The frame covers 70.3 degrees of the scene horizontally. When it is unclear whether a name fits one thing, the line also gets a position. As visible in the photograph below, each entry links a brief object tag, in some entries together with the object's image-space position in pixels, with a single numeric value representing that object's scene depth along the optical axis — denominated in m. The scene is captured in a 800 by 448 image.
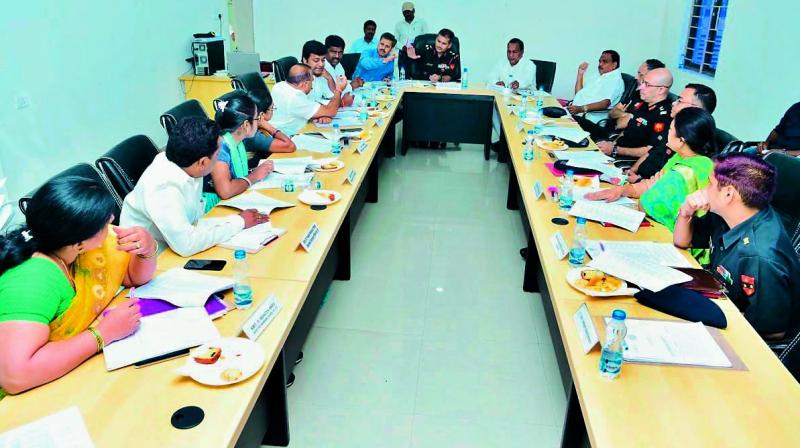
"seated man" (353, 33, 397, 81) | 5.96
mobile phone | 1.94
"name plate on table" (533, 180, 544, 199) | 2.81
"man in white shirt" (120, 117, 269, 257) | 2.00
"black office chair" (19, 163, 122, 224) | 2.01
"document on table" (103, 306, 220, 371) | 1.45
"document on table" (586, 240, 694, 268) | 2.08
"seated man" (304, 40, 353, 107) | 4.51
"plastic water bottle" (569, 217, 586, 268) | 2.07
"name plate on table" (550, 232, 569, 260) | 2.13
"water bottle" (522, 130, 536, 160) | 3.44
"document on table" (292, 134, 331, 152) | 3.48
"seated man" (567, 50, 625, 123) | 5.59
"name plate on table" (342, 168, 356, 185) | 2.92
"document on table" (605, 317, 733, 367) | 1.52
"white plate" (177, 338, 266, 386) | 1.39
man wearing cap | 7.36
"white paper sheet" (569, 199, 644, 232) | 2.42
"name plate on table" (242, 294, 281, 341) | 1.58
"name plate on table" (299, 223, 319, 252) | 2.14
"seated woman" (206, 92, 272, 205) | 2.62
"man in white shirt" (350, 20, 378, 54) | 6.62
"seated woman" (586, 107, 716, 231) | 2.44
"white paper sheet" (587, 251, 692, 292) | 1.87
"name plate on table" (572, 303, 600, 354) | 1.56
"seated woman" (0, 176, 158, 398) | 1.30
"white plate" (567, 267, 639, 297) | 1.82
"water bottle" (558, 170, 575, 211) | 2.64
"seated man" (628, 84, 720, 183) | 3.00
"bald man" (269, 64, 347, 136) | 4.01
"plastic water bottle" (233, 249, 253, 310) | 1.72
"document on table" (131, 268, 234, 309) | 1.70
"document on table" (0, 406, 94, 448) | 1.17
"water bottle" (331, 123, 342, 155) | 3.40
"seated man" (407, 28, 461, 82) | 6.06
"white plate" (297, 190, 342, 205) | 2.60
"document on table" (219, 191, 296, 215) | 2.48
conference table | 1.26
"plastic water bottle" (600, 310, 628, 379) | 1.45
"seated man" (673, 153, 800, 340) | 1.83
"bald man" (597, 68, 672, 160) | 3.54
